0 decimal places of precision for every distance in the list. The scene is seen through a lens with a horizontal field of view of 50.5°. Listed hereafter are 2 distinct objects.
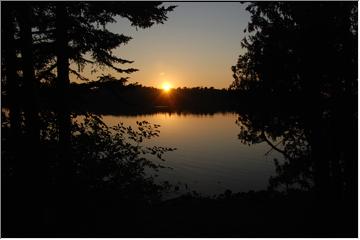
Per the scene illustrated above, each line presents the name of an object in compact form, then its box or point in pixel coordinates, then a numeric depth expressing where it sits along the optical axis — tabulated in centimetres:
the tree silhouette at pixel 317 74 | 1251
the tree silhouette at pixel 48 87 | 986
